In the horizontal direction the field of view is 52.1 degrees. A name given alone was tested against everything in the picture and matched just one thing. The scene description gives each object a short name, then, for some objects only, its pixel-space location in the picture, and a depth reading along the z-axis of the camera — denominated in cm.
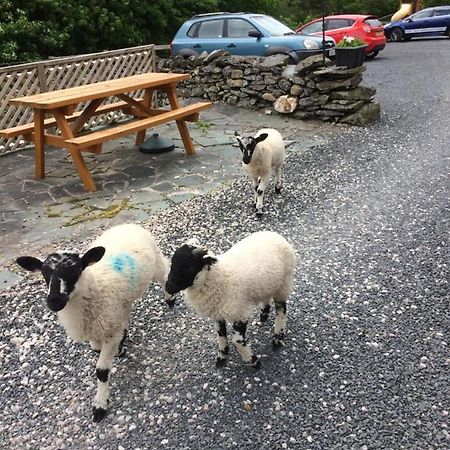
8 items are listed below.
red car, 1677
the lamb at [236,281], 277
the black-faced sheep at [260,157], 520
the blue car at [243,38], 1083
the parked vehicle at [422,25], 2147
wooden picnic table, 606
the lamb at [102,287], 260
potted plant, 856
